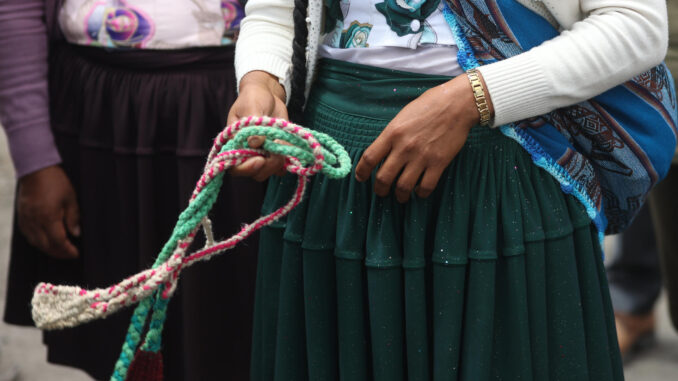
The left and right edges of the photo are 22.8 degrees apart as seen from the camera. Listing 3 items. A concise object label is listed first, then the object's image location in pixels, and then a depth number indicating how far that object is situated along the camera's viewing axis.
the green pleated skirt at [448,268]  1.74
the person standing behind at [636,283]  3.02
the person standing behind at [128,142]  2.07
